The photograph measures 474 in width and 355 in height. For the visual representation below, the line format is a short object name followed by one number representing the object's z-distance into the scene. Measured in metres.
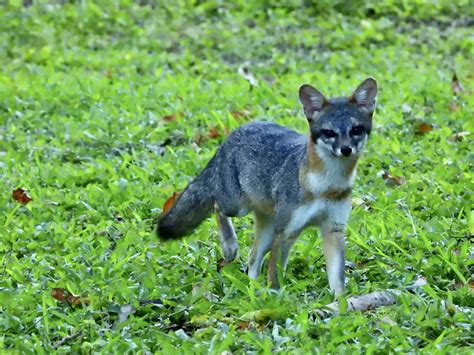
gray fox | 12.04
